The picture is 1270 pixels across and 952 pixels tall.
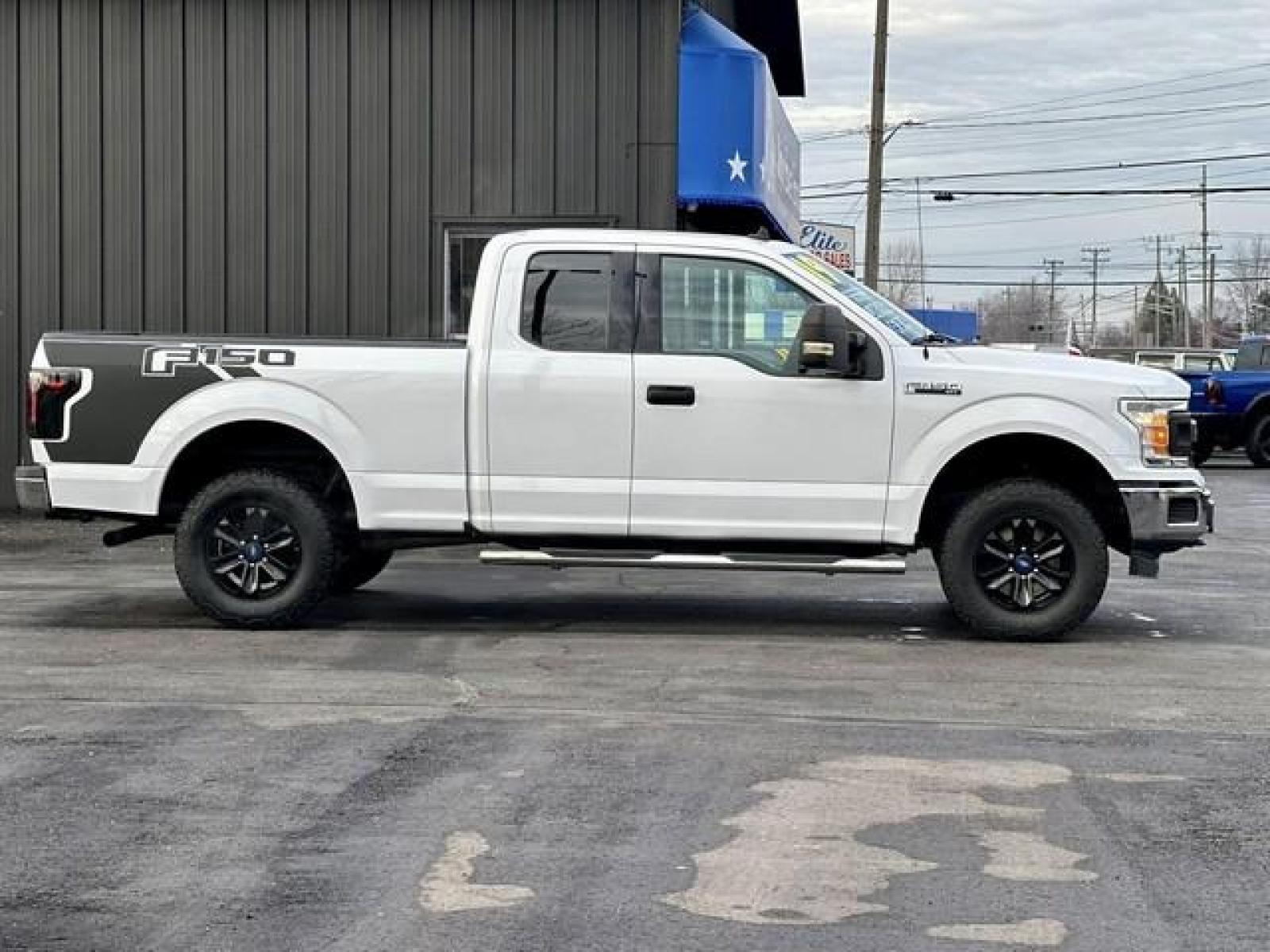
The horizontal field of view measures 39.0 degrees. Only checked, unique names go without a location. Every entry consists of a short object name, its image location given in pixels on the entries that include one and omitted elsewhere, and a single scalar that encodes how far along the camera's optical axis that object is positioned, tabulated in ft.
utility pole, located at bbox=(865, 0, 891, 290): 109.60
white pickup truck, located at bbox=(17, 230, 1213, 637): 31.19
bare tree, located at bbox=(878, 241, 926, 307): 350.02
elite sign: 128.77
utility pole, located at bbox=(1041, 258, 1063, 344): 445.78
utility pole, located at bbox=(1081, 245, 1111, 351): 449.06
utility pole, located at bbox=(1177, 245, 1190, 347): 378.53
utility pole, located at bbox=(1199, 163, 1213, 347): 312.64
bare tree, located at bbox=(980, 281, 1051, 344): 422.94
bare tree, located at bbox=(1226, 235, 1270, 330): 399.44
